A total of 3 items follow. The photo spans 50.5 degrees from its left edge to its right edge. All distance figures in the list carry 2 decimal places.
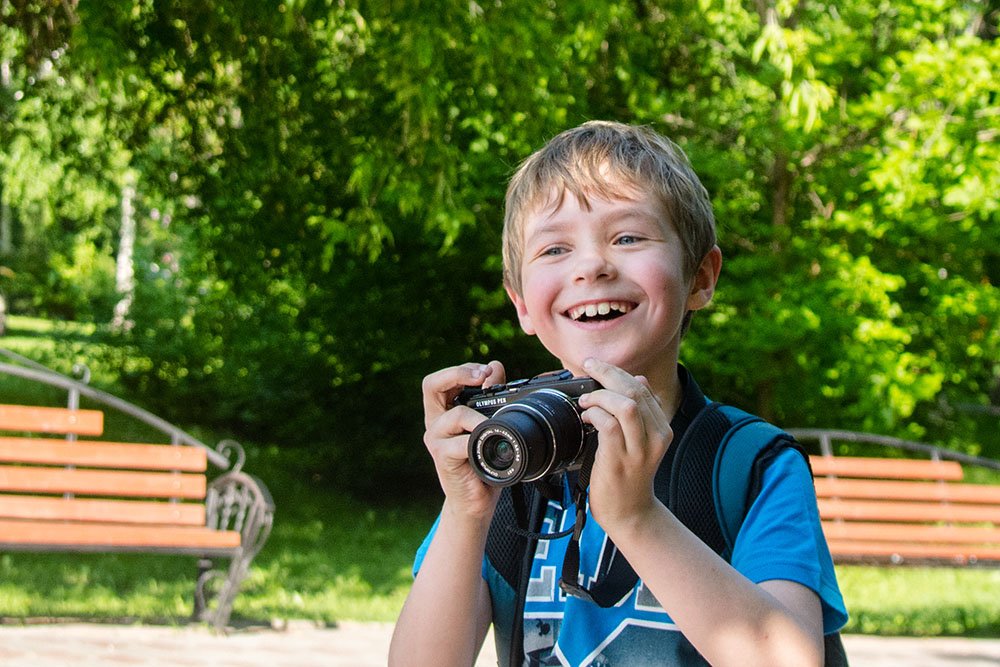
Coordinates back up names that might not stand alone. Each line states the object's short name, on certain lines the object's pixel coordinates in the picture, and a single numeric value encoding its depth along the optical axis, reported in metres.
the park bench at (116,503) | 5.14
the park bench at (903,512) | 5.88
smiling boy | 1.31
